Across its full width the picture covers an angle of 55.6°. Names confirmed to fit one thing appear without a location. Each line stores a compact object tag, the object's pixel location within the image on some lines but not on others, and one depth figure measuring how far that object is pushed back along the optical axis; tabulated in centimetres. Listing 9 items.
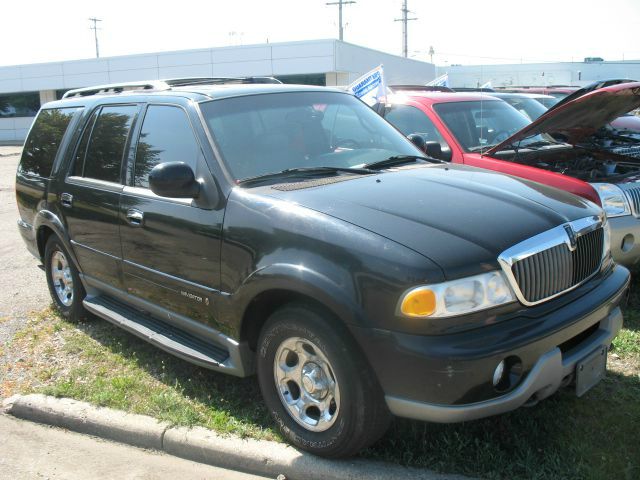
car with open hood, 494
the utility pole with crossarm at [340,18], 5188
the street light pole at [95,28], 7204
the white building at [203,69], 3294
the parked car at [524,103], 905
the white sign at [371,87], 836
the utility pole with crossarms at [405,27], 5871
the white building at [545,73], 5416
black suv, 266
